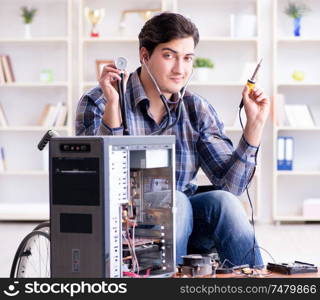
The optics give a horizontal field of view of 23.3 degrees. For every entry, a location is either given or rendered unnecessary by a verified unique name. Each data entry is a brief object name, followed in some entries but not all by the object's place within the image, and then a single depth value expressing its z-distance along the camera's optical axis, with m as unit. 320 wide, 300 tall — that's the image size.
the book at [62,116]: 6.12
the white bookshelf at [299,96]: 6.18
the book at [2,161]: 6.16
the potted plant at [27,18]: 6.11
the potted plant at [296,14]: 6.00
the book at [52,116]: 6.13
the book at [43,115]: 6.16
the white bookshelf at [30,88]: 6.25
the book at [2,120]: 6.15
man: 2.18
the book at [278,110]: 6.01
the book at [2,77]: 6.09
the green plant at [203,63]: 6.04
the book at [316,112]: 6.20
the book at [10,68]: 6.14
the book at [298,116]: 6.06
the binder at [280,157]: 6.00
